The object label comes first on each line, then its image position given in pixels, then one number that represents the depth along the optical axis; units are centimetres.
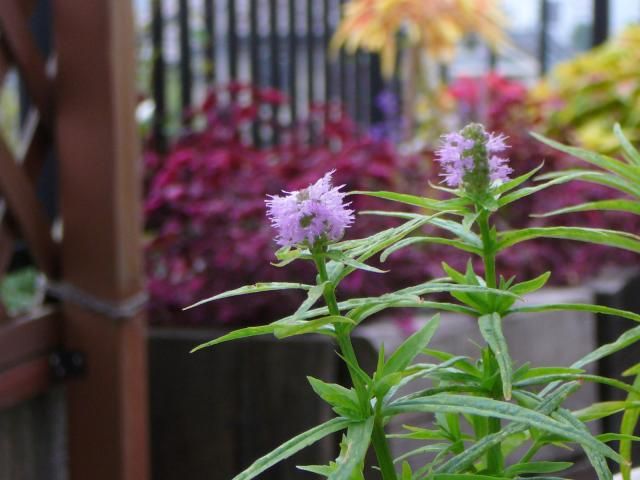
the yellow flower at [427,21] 468
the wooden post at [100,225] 221
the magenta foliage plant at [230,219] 262
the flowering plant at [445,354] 57
